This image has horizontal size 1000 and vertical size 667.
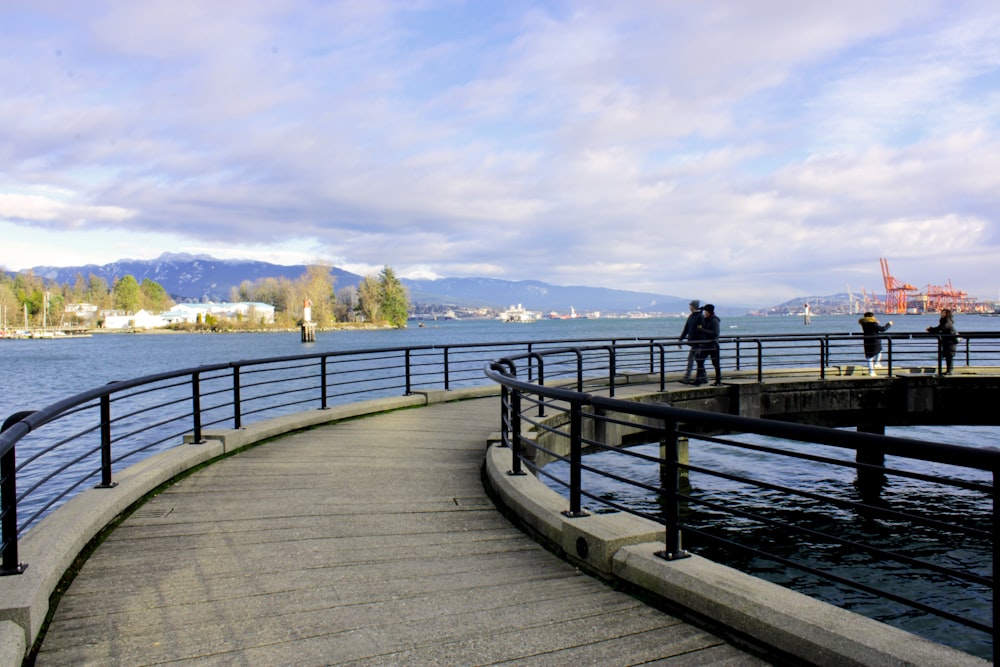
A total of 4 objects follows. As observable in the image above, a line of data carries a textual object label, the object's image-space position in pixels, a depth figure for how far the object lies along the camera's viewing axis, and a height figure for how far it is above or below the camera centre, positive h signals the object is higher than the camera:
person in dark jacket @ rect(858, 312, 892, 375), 17.16 -0.52
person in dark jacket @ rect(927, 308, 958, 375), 16.27 -0.61
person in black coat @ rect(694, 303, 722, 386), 15.63 -0.57
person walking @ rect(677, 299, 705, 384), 16.05 -0.39
